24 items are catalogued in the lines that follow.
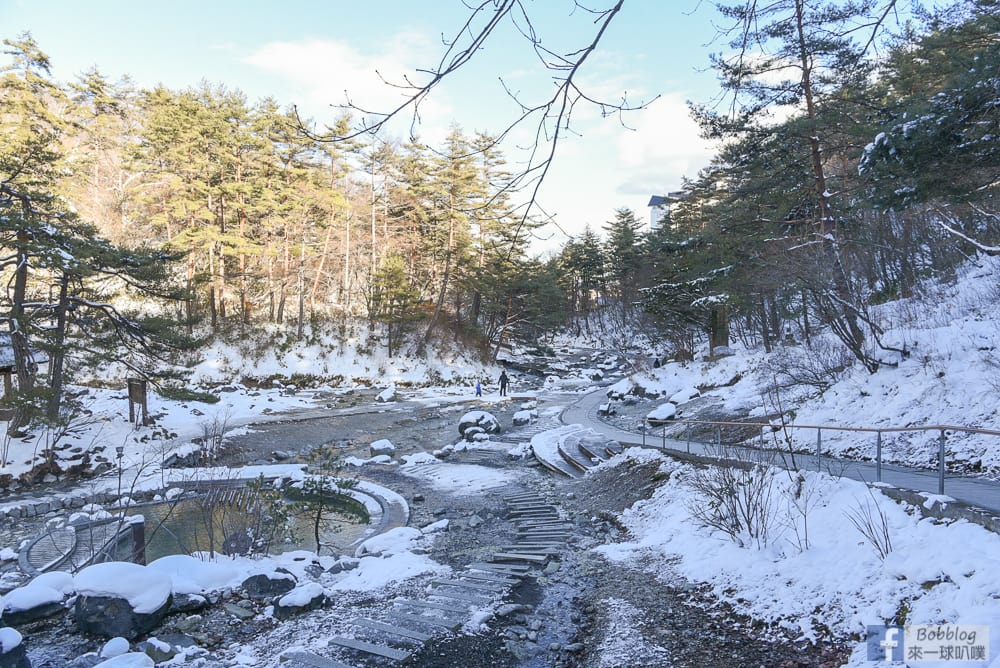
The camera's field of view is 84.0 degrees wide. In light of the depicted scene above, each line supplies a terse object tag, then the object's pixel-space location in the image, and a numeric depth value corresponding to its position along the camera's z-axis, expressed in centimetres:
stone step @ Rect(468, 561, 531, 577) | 779
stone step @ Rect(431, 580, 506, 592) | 714
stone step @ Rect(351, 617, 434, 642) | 559
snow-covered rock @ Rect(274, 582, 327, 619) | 655
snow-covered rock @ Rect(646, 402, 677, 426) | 1872
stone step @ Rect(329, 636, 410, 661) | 517
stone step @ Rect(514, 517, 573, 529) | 1064
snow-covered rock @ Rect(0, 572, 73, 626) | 653
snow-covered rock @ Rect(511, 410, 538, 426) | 2342
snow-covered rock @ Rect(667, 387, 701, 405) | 2205
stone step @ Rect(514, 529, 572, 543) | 979
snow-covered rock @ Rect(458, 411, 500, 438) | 2179
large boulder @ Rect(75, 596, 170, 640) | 614
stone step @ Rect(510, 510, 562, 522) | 1115
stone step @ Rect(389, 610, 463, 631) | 589
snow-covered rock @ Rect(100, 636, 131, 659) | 556
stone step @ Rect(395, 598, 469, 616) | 633
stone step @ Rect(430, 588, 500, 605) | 668
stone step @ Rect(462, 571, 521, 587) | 735
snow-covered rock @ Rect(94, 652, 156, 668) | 494
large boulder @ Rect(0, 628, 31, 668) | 511
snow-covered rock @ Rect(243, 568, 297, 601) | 735
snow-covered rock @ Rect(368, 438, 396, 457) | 1944
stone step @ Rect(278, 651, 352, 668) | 505
